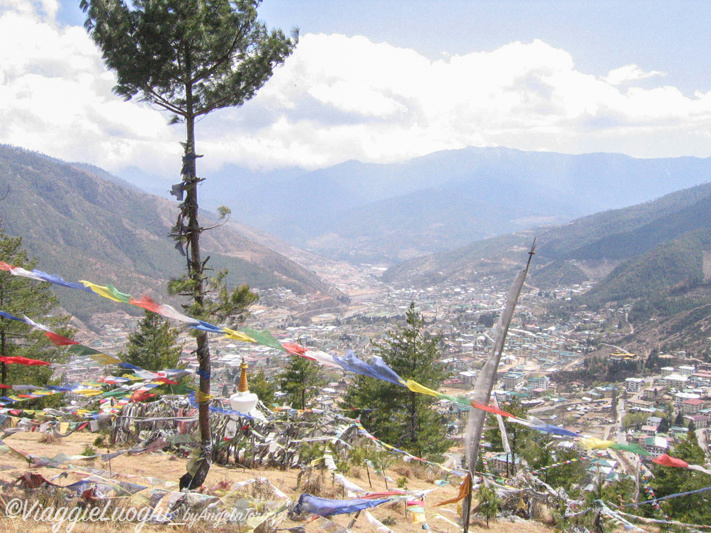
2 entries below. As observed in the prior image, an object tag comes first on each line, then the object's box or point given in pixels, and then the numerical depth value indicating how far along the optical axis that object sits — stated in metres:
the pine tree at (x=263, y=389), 19.12
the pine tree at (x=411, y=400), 14.15
